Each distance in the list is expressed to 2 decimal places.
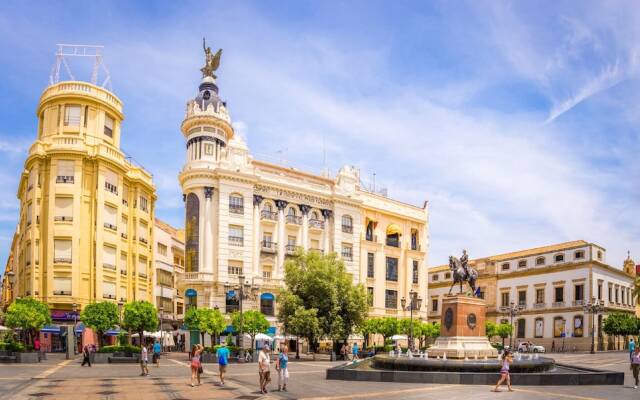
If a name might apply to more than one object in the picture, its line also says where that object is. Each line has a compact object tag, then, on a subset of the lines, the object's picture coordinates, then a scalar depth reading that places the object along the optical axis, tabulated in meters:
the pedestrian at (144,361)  27.73
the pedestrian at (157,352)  34.65
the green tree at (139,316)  42.91
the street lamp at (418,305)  65.19
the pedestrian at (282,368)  20.35
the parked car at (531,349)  59.56
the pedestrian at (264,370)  19.84
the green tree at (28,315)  38.38
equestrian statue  29.98
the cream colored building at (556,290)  67.19
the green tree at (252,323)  46.78
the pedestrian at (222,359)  22.97
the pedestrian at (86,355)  33.25
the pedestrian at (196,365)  22.67
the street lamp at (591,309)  62.26
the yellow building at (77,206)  47.28
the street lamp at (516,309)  72.22
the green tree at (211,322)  45.12
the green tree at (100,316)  41.44
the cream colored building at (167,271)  69.81
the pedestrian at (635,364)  21.59
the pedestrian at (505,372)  19.80
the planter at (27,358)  34.81
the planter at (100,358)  37.33
